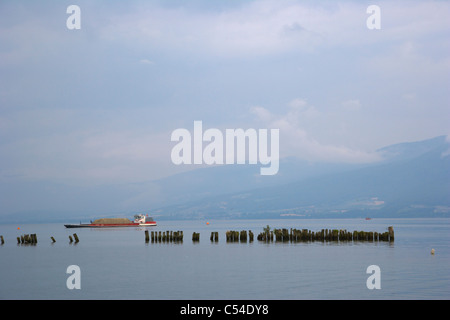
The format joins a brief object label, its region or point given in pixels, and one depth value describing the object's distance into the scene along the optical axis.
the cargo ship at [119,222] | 186.88
